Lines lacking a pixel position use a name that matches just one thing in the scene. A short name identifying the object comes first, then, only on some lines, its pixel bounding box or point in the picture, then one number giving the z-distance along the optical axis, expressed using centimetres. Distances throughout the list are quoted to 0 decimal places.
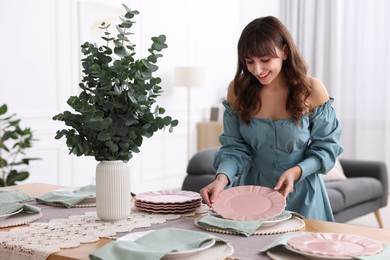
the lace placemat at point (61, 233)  165
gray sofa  464
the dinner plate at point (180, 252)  151
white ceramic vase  192
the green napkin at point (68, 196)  220
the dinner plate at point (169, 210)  207
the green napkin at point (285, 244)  145
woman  225
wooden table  158
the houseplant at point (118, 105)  189
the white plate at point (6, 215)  196
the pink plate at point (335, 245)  149
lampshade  685
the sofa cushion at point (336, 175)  530
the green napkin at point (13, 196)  223
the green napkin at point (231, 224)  176
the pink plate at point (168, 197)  212
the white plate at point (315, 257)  145
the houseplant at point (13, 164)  420
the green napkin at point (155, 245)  147
